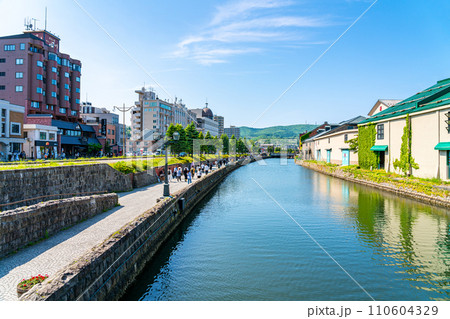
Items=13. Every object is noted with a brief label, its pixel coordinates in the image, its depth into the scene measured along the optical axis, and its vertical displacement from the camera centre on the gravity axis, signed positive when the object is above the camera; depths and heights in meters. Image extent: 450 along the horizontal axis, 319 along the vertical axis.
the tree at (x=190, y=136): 71.38 +5.98
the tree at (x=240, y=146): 147.61 +7.07
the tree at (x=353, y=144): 51.53 +3.03
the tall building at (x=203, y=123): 174.25 +22.99
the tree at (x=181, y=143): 68.62 +3.91
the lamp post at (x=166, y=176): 18.87 -1.19
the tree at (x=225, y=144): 124.16 +6.69
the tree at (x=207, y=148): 89.25 +3.84
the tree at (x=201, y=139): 85.26 +6.06
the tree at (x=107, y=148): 80.17 +2.97
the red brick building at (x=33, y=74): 61.34 +18.74
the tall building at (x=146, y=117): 114.50 +17.31
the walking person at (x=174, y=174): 37.66 -1.95
